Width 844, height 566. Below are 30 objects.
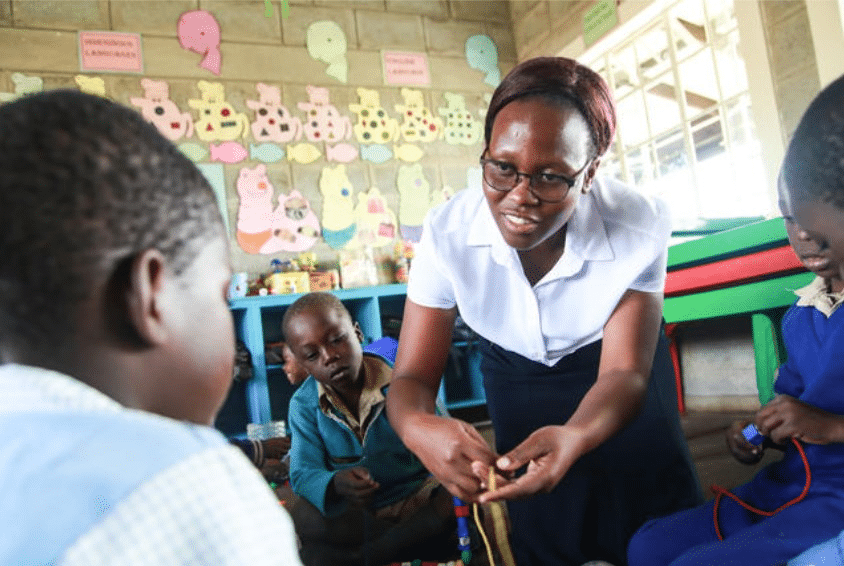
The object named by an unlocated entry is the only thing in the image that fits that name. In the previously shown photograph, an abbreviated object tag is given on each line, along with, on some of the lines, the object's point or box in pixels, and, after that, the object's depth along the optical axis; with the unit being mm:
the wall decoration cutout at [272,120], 4656
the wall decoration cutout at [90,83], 4316
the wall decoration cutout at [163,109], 4438
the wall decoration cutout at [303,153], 4723
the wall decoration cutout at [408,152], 5031
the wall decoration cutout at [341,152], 4828
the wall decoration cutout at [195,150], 4473
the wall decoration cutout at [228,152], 4535
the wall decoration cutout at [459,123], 5234
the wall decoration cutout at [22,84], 4164
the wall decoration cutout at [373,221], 4859
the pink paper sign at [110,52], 4340
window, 3754
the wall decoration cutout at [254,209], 4555
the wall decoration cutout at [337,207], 4773
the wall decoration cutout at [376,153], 4926
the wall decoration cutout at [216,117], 4527
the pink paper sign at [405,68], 5121
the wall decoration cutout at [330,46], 4906
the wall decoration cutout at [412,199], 5000
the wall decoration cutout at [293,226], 4625
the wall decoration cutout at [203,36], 4584
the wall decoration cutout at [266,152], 4617
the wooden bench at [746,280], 2355
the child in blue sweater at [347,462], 1833
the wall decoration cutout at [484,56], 5449
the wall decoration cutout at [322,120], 4789
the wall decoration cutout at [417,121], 5078
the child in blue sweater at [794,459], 1128
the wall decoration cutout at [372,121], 4934
